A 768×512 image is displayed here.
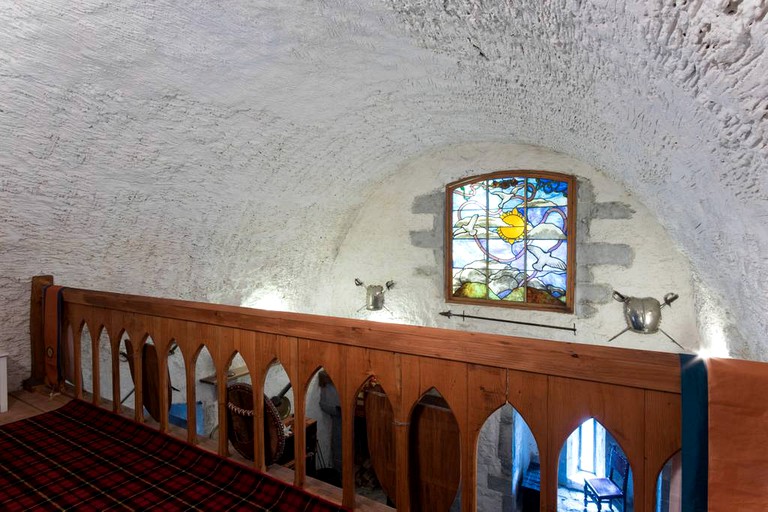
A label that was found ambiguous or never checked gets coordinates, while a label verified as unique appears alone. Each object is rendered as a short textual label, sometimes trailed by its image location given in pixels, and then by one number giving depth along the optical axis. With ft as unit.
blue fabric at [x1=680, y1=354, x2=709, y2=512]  2.38
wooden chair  12.67
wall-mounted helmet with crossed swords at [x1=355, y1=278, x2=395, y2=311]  13.09
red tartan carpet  3.73
